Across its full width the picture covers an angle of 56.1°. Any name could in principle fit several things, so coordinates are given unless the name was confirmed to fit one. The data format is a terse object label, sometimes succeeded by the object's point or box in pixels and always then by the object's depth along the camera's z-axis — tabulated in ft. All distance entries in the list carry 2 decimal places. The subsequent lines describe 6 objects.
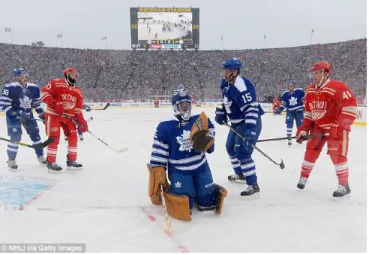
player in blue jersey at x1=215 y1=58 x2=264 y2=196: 11.62
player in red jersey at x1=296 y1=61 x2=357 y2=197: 11.29
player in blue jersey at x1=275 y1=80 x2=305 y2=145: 24.98
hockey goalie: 9.95
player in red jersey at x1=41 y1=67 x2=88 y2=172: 15.34
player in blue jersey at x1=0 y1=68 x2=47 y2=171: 15.90
